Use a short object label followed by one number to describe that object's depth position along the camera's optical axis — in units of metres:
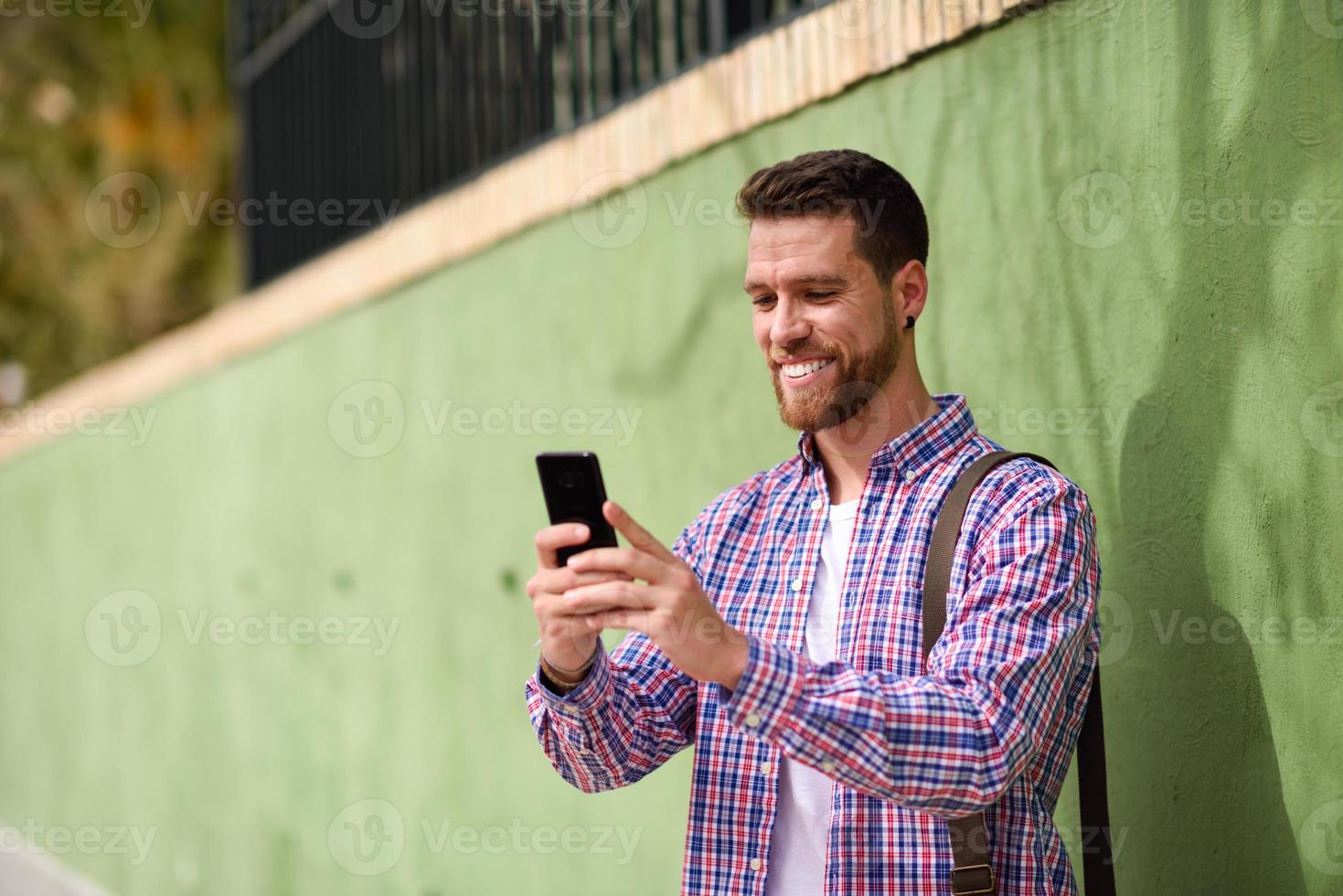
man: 4.12
